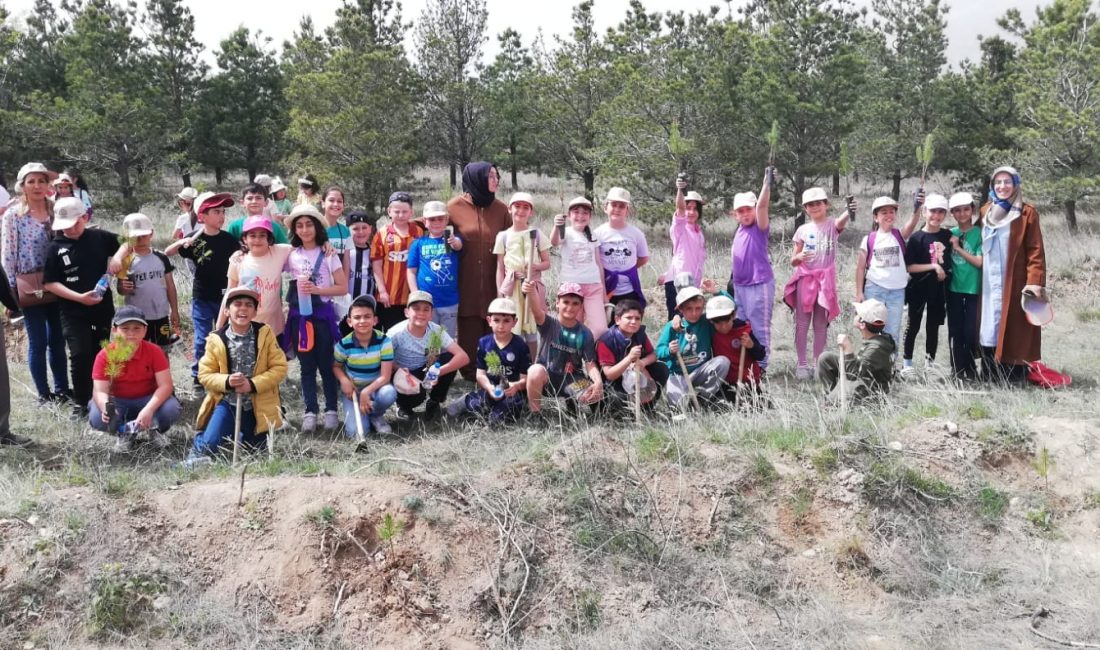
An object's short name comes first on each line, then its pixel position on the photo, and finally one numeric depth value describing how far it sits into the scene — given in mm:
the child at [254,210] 5578
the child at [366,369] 5016
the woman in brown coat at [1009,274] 5652
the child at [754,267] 5863
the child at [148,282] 5488
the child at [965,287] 5957
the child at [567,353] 5047
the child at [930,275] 5922
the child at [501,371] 5047
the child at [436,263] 5621
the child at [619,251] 5805
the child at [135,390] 4578
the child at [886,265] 5871
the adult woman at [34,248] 5086
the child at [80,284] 5004
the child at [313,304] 5062
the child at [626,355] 5059
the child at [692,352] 5172
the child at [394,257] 5824
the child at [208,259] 5352
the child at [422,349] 5180
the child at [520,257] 5422
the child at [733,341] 5219
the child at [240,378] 4516
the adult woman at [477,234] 5766
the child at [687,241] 6070
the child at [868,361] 5195
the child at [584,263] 5598
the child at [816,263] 5871
